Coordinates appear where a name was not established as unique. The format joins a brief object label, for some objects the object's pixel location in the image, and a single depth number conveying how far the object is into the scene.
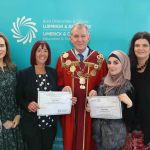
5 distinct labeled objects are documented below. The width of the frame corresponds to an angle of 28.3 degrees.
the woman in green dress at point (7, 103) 2.77
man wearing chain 2.92
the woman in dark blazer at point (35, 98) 2.78
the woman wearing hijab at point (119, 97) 2.55
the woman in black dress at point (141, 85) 2.59
